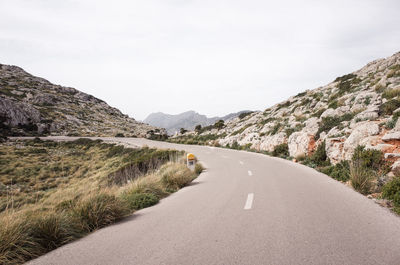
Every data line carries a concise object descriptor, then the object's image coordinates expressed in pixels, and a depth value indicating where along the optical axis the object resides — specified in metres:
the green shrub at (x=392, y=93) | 14.51
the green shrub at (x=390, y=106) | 12.17
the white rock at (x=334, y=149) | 11.53
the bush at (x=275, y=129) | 25.47
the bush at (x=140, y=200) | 6.75
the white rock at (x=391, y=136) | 8.69
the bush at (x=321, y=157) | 12.89
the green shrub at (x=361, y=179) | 7.27
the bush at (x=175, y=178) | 9.70
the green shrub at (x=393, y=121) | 10.05
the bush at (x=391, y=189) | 6.00
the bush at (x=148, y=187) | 7.84
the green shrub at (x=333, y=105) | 20.63
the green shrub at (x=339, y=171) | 9.33
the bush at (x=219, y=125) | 54.81
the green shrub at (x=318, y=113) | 21.46
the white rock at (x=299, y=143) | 16.33
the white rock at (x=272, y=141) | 22.27
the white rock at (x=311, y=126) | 17.26
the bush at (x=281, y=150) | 19.71
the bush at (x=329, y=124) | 15.40
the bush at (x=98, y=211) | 5.07
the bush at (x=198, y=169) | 13.67
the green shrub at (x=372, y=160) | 8.26
